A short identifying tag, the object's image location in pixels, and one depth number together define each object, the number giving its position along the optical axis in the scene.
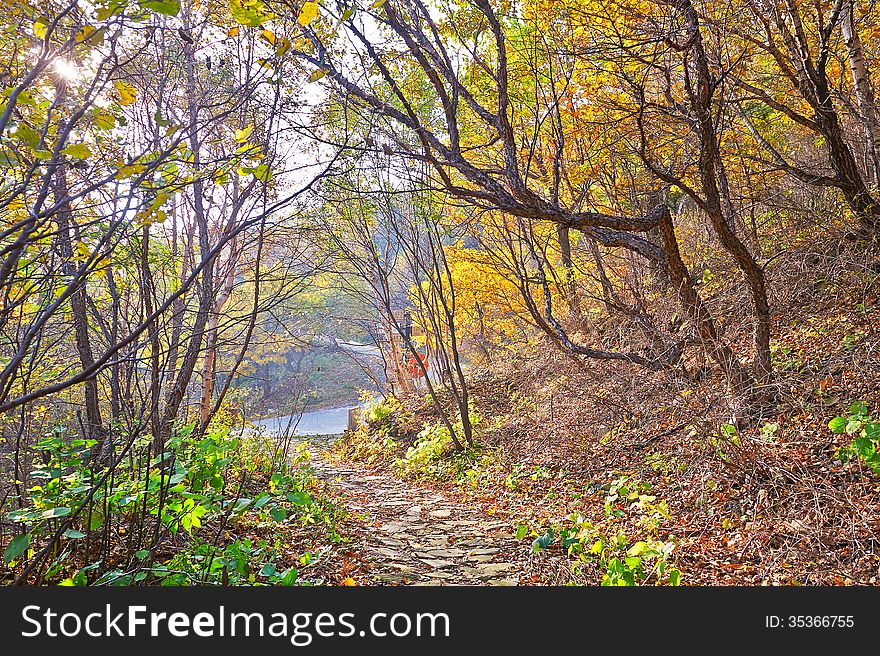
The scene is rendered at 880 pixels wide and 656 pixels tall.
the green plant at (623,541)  3.09
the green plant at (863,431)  3.20
